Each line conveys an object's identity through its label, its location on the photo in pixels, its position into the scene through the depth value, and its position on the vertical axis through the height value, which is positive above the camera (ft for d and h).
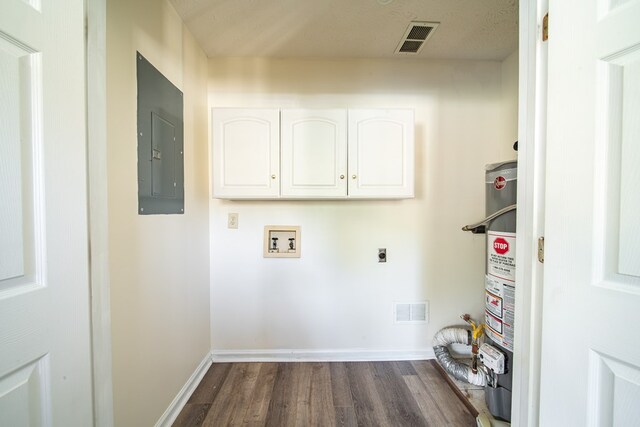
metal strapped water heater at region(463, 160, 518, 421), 3.76 -1.43
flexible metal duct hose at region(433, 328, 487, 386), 4.44 -3.43
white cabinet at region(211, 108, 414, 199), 5.07 +1.32
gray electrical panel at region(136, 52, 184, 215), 3.50 +1.16
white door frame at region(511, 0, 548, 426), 2.24 +0.02
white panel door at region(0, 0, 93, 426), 1.51 -0.08
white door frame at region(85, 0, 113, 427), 2.13 +0.00
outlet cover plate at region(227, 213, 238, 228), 5.82 -0.33
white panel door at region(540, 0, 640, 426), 1.67 -0.06
